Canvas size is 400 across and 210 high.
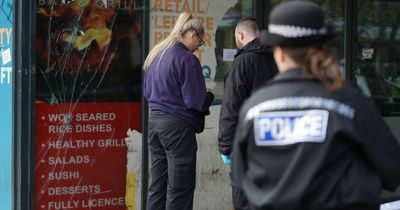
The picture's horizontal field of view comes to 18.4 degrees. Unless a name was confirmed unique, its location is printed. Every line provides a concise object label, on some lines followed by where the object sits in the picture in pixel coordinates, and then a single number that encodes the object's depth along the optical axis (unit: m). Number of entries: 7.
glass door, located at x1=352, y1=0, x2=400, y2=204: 12.51
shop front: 9.39
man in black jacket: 8.36
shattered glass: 9.52
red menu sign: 9.57
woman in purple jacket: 8.79
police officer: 3.93
